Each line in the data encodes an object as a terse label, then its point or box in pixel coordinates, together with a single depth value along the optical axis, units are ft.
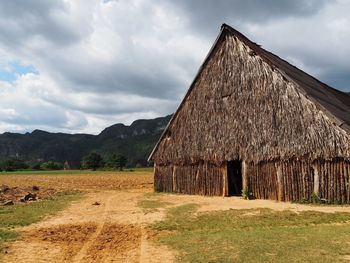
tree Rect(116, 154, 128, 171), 245.04
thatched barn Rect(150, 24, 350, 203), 53.88
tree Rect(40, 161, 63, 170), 294.62
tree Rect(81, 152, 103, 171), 269.85
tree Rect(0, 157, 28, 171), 266.98
